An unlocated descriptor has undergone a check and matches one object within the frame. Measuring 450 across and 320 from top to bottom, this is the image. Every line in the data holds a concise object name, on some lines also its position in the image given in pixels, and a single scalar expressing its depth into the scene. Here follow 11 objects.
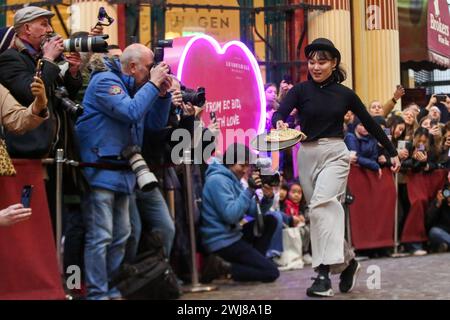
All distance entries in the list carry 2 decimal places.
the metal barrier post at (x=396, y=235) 10.41
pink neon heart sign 9.73
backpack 6.58
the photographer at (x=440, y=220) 10.94
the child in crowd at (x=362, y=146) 10.03
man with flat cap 5.95
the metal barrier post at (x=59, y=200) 6.15
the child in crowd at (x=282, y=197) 9.67
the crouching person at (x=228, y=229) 7.80
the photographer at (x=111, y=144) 6.33
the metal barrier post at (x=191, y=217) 7.44
